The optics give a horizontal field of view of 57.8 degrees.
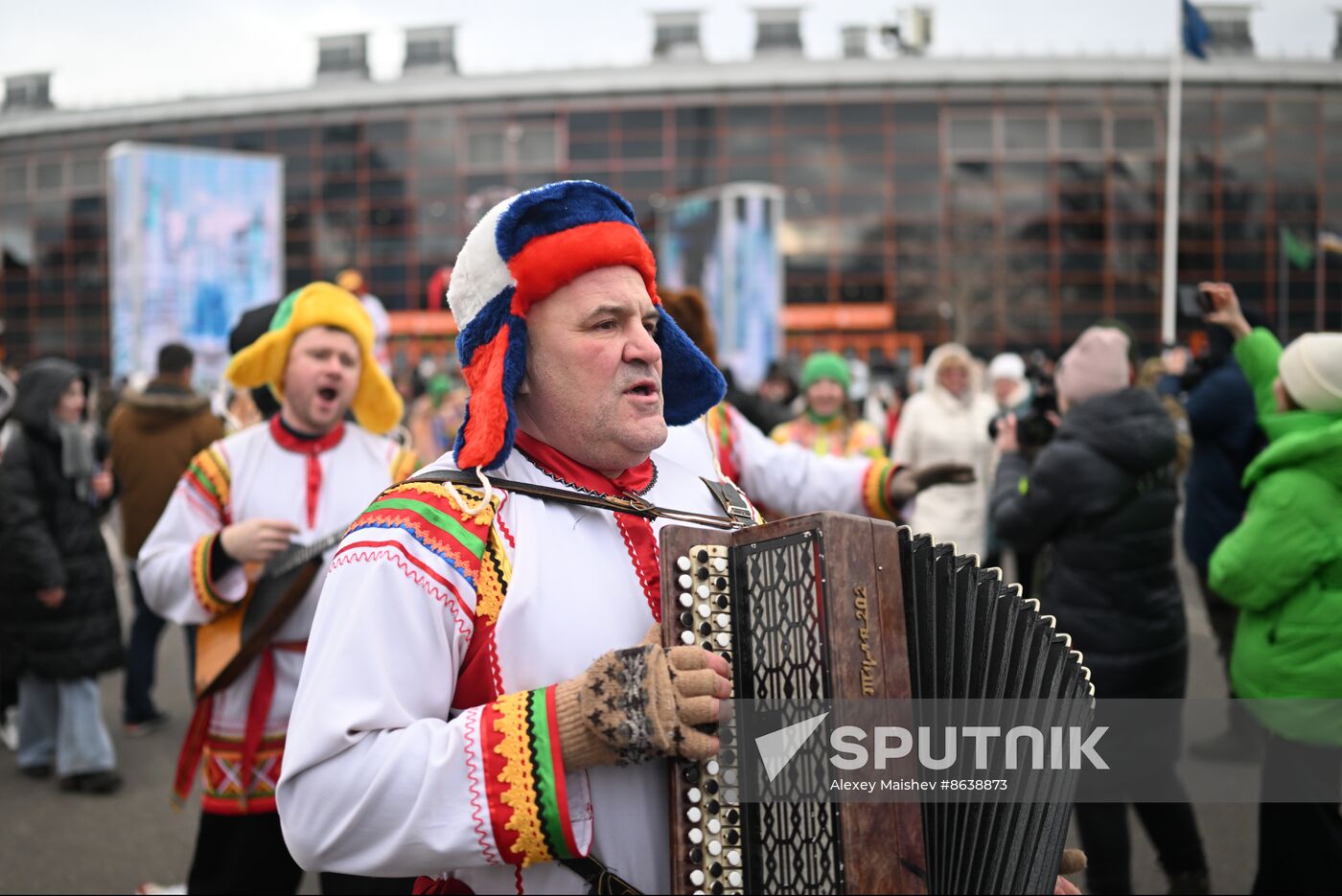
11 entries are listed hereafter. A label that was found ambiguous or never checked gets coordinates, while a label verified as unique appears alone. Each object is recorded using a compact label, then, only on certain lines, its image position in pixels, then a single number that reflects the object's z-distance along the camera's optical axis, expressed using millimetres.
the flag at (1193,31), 22078
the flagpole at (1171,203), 24469
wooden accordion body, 1748
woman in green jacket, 3609
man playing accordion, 1857
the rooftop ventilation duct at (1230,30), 38125
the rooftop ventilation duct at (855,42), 40500
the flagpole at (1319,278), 37688
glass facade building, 37219
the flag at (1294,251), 25250
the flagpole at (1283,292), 37625
